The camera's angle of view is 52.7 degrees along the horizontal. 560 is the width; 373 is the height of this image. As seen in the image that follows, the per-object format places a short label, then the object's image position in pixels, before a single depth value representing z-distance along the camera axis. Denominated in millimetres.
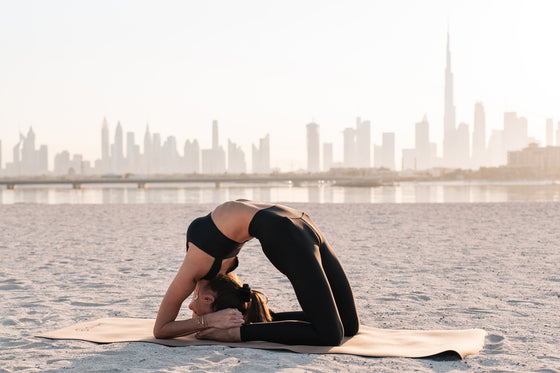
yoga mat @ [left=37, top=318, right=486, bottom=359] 3260
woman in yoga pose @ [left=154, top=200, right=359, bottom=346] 3119
